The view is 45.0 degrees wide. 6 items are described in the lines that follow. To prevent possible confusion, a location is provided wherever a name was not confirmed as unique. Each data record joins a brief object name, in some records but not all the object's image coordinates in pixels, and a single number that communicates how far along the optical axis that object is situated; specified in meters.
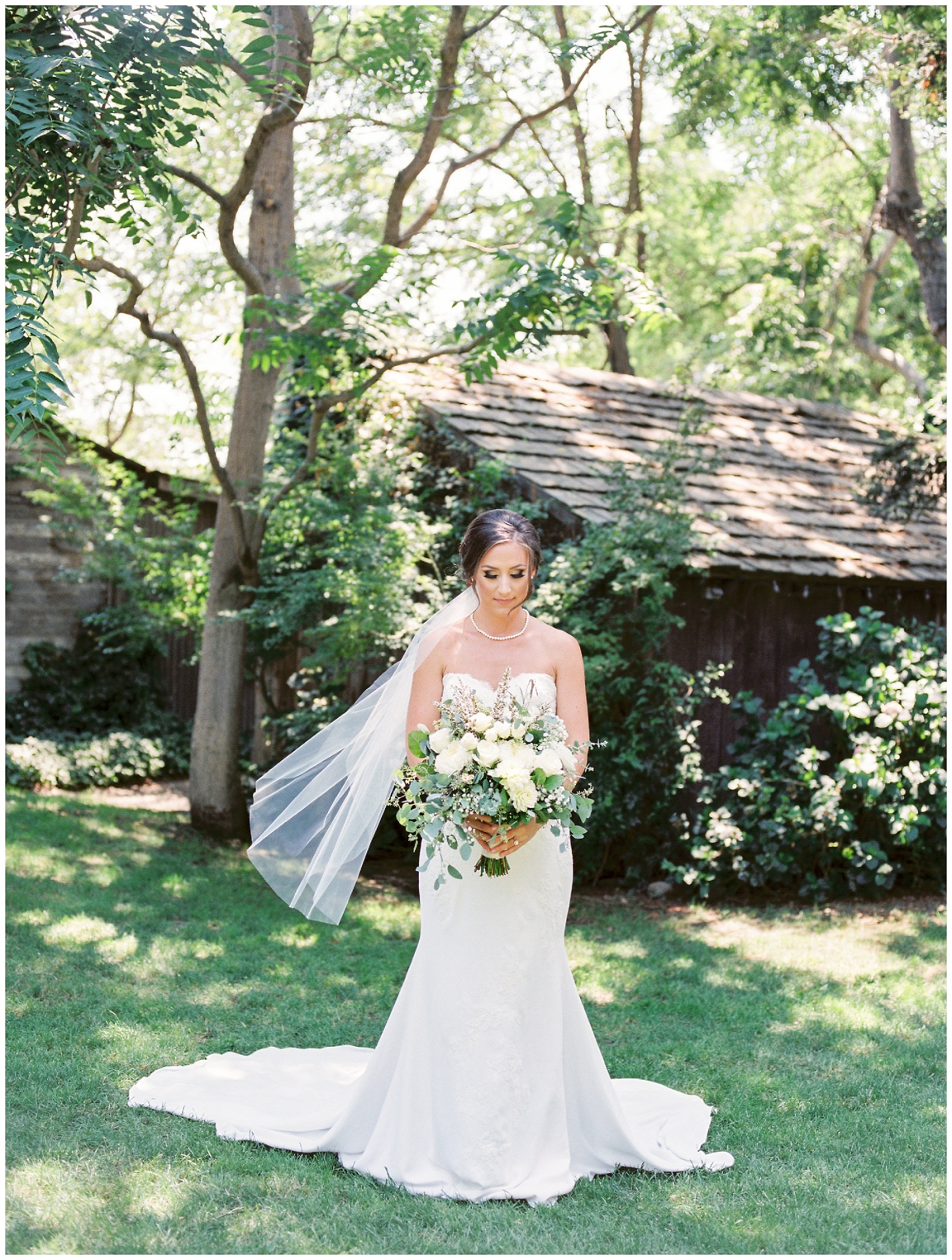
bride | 4.06
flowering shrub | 8.27
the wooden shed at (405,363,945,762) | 9.33
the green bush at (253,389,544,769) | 8.34
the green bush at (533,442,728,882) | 8.16
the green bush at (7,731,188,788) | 11.90
